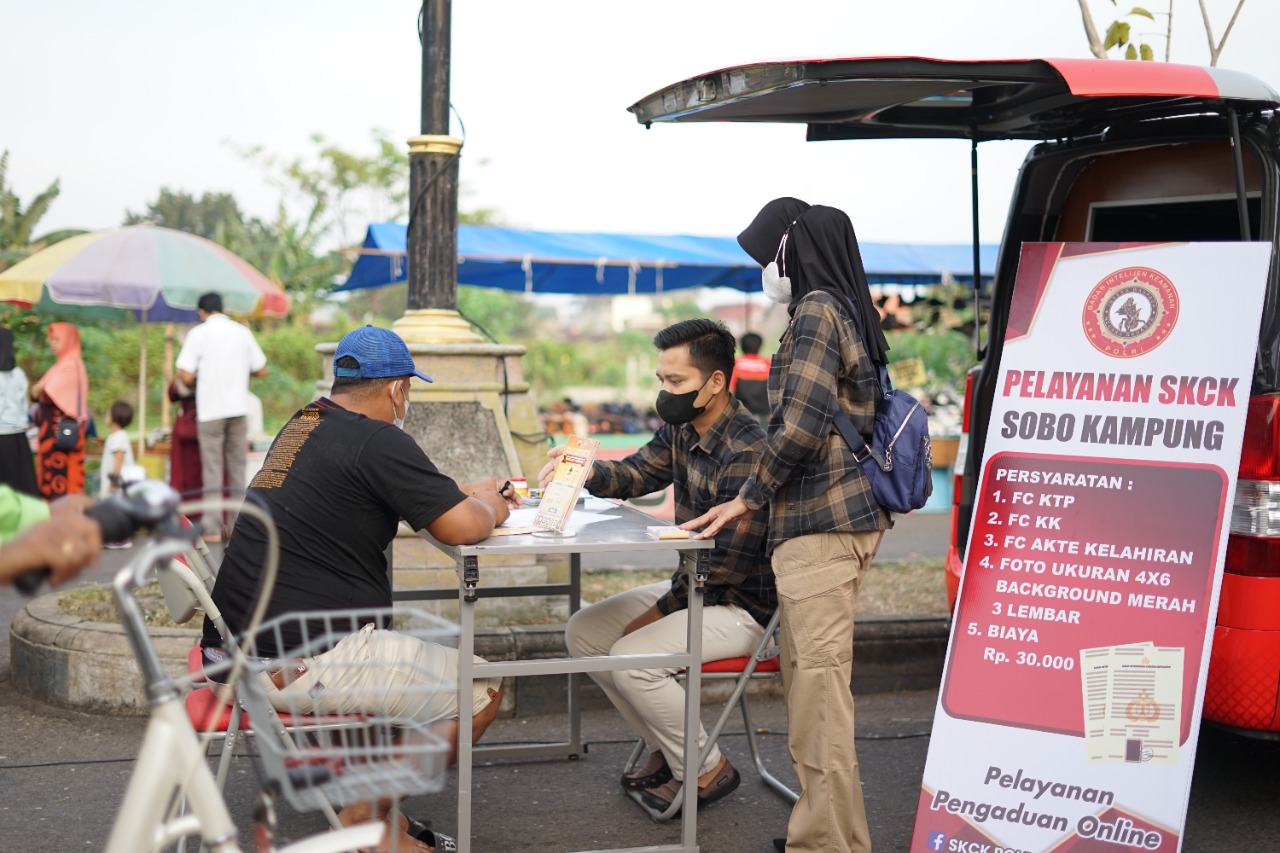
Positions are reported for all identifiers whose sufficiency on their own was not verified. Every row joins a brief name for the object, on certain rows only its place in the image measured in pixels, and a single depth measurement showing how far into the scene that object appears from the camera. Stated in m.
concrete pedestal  6.34
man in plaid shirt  4.11
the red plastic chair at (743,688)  4.08
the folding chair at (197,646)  3.05
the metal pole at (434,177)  6.33
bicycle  1.92
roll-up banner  3.50
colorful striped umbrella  11.13
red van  3.58
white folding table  3.54
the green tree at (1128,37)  6.20
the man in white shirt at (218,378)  9.38
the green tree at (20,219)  17.75
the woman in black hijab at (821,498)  3.61
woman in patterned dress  10.05
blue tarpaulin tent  13.97
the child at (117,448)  10.61
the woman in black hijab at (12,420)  9.02
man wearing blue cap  3.42
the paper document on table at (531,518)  4.05
